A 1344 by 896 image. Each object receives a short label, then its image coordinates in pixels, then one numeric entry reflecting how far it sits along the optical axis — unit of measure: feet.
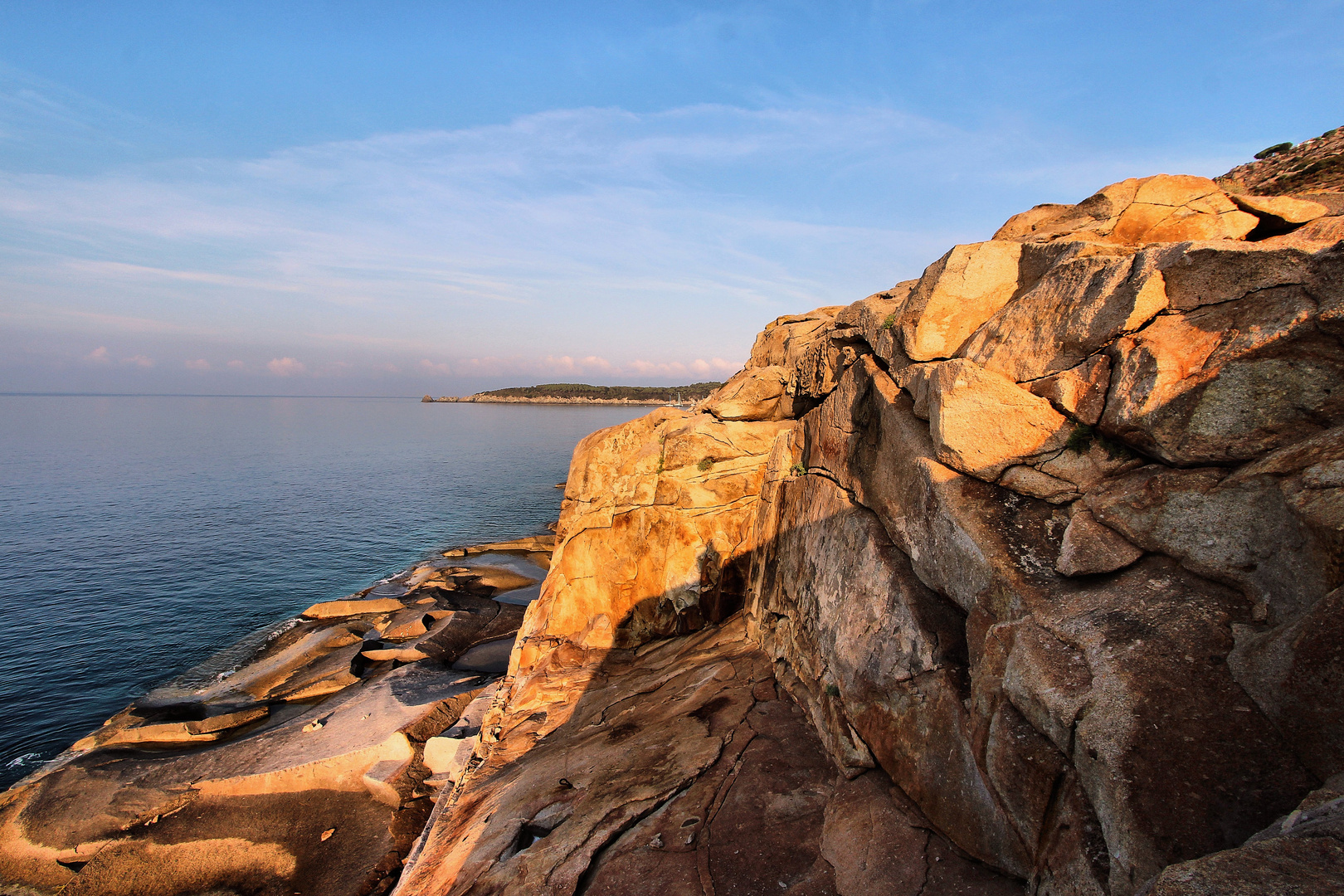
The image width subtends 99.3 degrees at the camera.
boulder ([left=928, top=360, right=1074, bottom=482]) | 24.54
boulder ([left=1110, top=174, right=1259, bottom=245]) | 28.07
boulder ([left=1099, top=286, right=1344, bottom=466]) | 18.17
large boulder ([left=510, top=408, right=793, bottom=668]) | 55.83
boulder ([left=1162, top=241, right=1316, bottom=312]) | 19.25
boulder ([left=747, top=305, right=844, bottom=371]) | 64.49
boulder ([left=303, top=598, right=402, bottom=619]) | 99.19
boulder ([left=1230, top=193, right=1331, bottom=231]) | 26.73
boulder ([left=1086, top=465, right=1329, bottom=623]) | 16.28
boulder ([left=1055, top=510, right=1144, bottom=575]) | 20.29
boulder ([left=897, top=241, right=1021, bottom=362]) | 30.99
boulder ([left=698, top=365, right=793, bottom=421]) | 60.18
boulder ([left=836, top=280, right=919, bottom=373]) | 34.63
